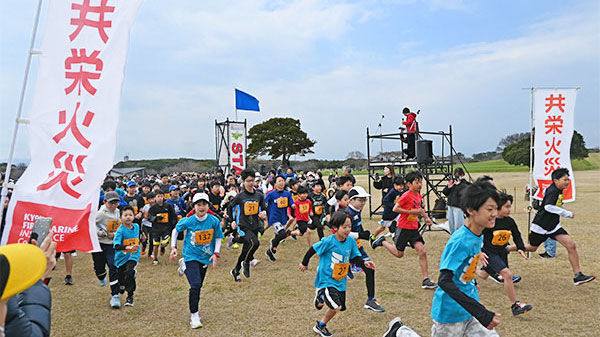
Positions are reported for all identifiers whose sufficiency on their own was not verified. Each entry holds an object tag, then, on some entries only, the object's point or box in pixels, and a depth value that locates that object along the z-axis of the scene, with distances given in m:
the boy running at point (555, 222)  5.90
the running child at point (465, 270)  2.85
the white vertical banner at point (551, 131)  8.02
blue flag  19.57
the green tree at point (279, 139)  51.53
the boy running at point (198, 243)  5.16
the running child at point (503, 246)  5.03
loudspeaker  11.62
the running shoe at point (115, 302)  5.75
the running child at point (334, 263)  4.50
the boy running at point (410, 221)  6.43
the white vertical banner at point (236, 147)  16.78
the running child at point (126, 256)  5.84
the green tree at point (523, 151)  41.53
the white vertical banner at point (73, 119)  2.93
